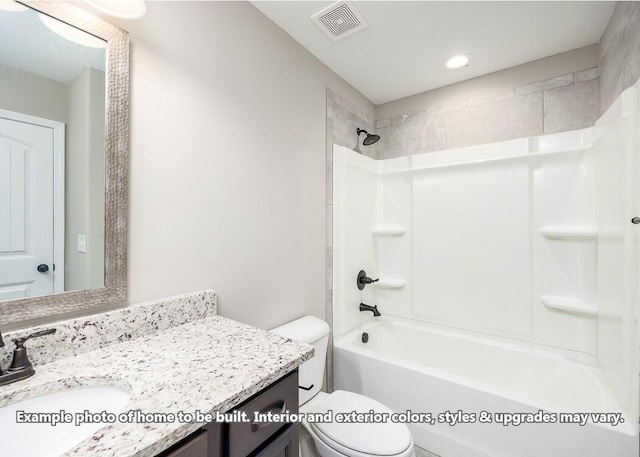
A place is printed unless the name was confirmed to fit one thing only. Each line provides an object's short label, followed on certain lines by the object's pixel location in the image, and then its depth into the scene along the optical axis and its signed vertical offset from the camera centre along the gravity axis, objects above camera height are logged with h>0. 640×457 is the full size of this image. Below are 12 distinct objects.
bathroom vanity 0.56 -0.38
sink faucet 0.71 -0.36
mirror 0.80 +0.20
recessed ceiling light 1.93 +1.15
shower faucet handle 2.32 -0.43
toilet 1.23 -0.93
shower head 2.29 +0.71
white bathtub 1.30 -0.93
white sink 0.63 -0.45
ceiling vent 1.48 +1.14
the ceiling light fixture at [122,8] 0.88 +0.69
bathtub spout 2.34 -0.67
